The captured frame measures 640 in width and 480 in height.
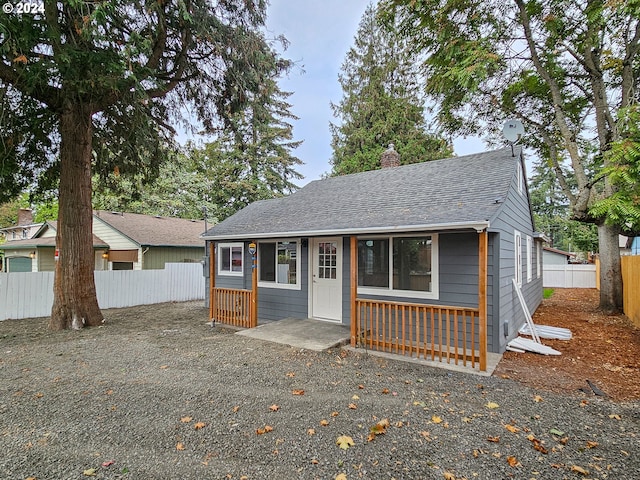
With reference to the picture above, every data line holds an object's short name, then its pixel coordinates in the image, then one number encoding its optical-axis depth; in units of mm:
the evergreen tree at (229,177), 20250
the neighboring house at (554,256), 23267
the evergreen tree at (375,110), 19391
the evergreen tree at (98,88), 5273
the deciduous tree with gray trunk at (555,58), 8148
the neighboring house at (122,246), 13510
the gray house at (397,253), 5180
